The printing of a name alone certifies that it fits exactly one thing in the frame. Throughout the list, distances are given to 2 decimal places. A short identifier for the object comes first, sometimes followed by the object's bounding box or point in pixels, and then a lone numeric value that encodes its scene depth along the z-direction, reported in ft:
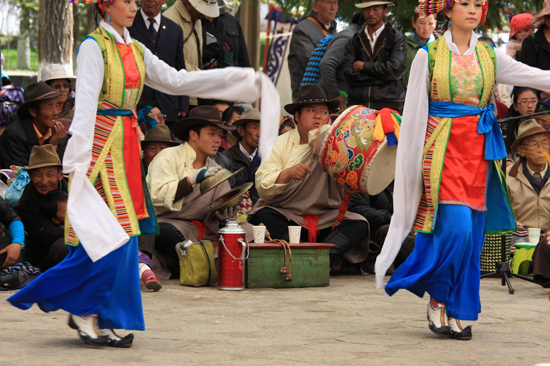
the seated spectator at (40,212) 44.33
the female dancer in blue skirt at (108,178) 28.92
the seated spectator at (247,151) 54.13
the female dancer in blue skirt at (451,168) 32.79
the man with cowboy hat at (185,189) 46.63
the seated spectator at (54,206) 44.47
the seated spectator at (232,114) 61.30
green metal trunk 45.82
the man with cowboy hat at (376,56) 56.20
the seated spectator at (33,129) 49.61
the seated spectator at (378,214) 51.30
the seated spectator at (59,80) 56.25
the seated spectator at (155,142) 50.43
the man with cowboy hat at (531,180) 52.64
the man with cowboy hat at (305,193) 49.28
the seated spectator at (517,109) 58.17
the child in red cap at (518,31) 66.20
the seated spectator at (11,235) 42.23
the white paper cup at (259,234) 46.85
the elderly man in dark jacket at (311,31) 61.01
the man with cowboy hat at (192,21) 56.97
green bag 45.00
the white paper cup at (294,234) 47.64
